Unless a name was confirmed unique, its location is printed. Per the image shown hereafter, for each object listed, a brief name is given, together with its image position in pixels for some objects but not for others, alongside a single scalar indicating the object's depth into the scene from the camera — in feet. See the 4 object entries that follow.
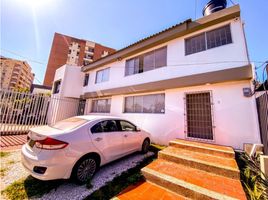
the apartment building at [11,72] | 216.95
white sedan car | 8.54
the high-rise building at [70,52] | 102.32
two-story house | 15.81
